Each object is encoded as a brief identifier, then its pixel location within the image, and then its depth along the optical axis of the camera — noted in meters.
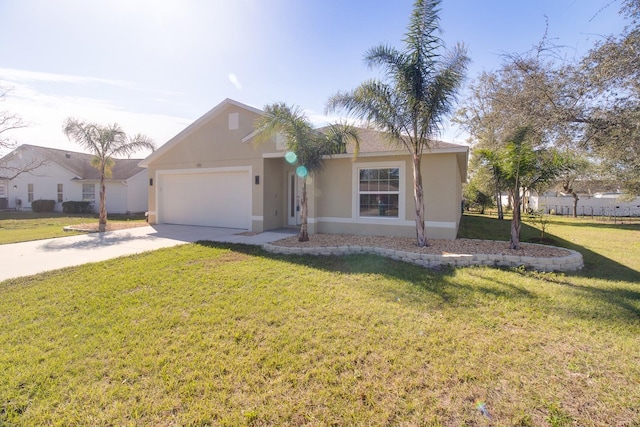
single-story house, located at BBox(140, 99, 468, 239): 9.67
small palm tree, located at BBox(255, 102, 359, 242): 8.69
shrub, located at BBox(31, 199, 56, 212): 22.92
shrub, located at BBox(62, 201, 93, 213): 22.00
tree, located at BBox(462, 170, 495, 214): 26.12
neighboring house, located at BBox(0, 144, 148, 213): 22.55
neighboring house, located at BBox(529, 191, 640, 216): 27.92
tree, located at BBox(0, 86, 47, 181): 16.80
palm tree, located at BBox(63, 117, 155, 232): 12.86
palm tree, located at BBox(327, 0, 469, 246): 7.43
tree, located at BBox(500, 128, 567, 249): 7.74
